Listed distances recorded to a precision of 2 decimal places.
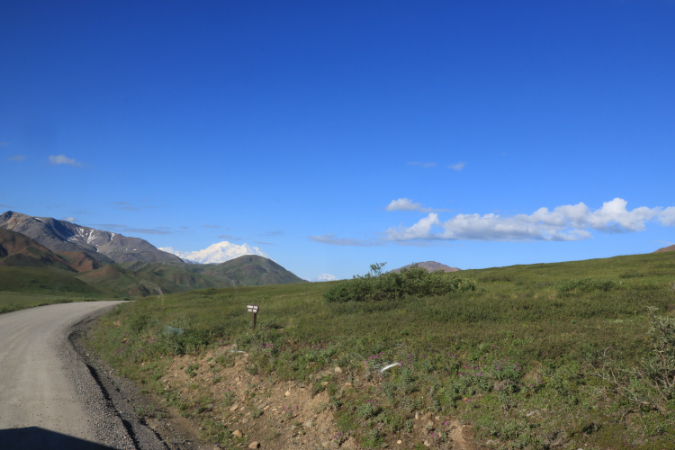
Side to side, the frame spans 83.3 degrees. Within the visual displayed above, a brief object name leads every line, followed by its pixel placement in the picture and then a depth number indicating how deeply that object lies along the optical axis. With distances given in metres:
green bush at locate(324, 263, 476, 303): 27.77
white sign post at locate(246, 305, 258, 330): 18.88
